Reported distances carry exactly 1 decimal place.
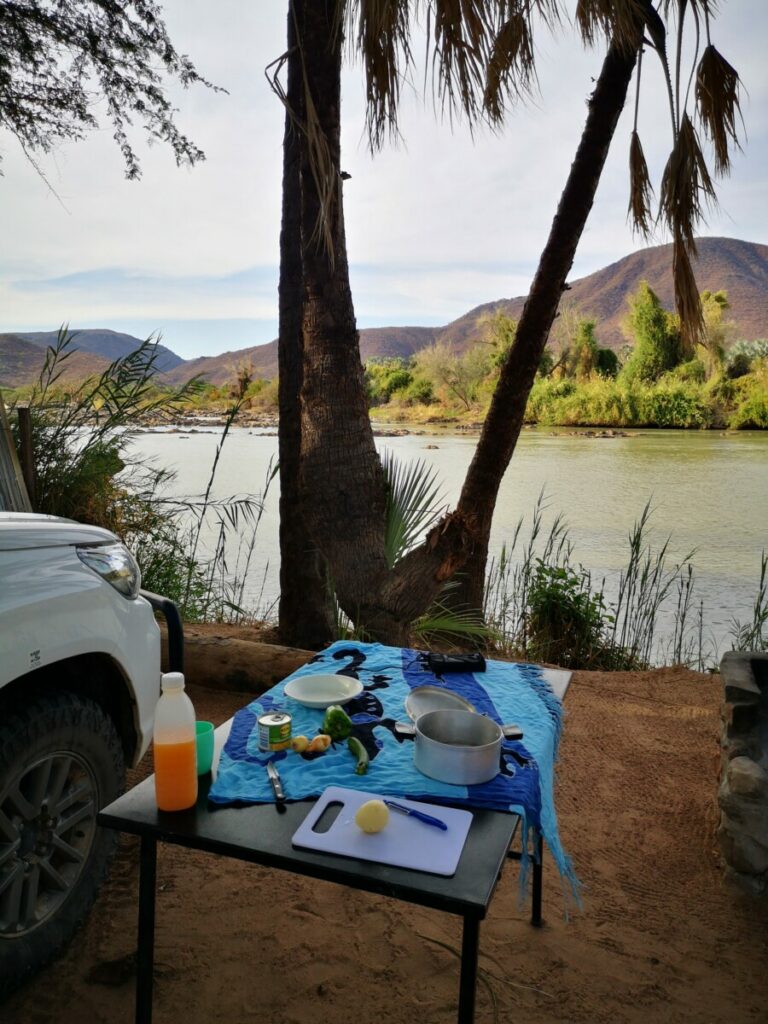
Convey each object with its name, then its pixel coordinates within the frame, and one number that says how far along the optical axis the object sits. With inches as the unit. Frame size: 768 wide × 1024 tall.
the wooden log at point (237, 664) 128.2
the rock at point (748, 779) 76.2
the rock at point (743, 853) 76.4
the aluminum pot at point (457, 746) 51.0
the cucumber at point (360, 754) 53.5
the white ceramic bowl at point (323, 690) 65.4
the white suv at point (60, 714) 53.6
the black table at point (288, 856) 39.5
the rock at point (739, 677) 91.0
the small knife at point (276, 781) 49.4
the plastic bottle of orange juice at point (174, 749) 47.1
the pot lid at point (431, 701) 63.9
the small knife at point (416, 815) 45.8
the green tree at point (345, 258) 120.8
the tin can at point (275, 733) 56.7
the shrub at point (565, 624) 179.5
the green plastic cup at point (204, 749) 52.6
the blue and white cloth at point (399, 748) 50.3
